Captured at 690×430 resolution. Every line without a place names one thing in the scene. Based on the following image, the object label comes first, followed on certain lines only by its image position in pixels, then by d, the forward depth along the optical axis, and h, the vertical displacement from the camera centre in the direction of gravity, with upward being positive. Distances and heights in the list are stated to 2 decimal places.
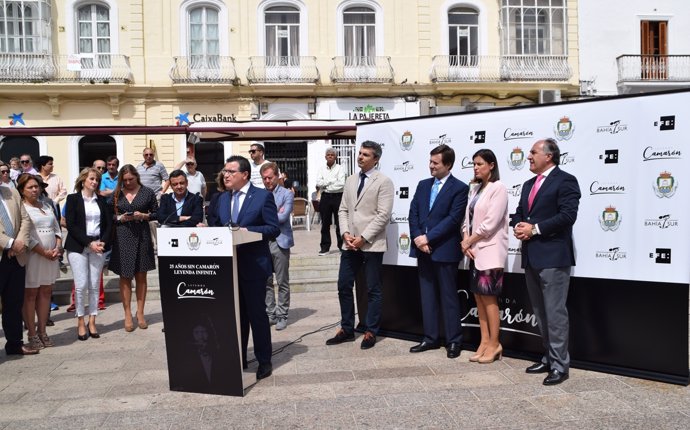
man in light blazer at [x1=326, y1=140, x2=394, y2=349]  6.76 -0.37
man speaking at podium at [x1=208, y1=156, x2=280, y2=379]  5.75 -0.38
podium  5.29 -0.84
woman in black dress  7.95 -0.35
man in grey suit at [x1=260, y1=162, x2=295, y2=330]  7.89 -0.58
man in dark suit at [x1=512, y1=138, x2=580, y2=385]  5.41 -0.38
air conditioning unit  22.03 +3.19
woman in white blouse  7.60 -0.37
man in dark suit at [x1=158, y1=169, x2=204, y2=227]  7.78 -0.03
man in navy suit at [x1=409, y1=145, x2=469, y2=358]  6.39 -0.47
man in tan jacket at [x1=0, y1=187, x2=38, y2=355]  6.67 -0.54
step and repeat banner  5.36 -0.15
